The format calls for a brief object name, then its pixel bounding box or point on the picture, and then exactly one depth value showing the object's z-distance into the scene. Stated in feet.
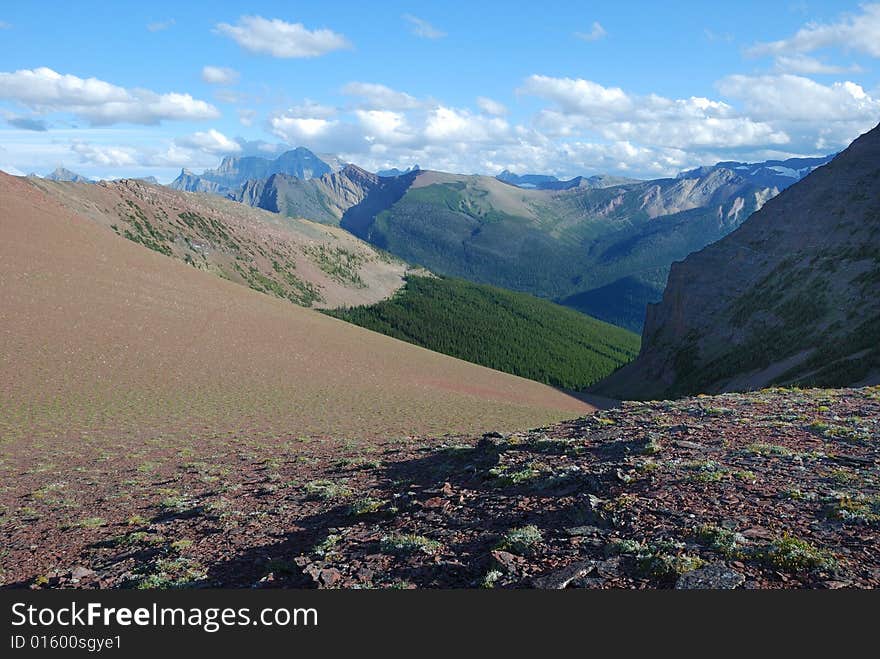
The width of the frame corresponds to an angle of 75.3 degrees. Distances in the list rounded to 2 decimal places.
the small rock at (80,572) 38.24
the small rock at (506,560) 30.50
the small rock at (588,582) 27.76
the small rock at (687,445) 50.23
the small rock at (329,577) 31.55
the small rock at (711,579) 26.48
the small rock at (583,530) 33.78
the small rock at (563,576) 27.81
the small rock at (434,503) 43.80
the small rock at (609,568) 28.53
